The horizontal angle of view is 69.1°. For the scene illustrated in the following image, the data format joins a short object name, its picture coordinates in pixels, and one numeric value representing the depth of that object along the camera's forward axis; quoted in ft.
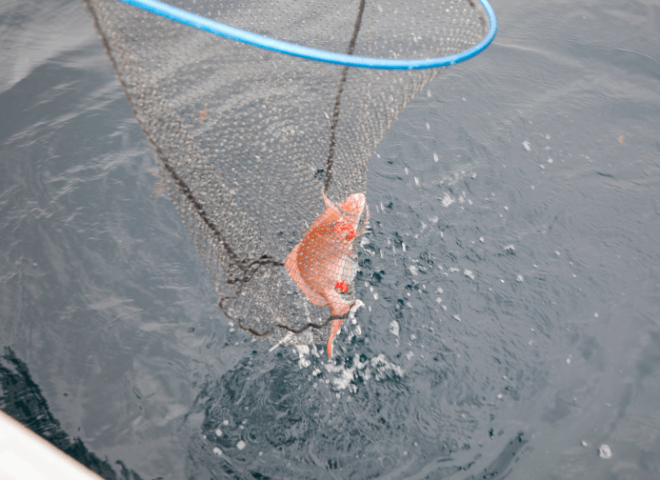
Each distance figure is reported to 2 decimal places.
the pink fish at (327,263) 8.69
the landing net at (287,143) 7.10
